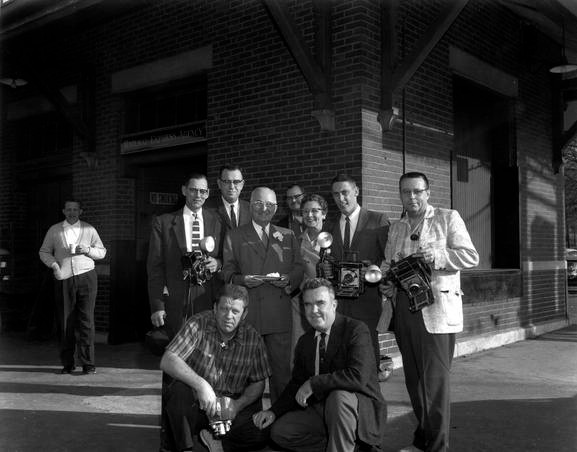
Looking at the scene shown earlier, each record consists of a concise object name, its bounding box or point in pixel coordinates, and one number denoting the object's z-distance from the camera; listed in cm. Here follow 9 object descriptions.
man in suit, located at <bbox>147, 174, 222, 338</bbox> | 485
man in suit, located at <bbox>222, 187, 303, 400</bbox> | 473
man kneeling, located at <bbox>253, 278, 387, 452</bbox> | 357
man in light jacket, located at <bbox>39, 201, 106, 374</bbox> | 713
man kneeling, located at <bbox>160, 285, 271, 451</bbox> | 378
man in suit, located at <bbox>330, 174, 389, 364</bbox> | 462
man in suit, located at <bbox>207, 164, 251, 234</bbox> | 502
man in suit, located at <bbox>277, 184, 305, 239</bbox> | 592
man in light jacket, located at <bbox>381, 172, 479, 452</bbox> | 407
